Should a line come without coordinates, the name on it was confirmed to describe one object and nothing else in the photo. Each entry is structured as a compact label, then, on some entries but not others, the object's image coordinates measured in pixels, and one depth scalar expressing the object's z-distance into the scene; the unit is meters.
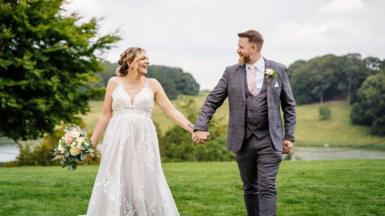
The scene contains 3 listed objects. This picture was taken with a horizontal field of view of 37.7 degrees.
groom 6.23
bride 6.63
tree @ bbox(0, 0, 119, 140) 25.08
